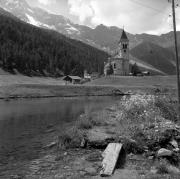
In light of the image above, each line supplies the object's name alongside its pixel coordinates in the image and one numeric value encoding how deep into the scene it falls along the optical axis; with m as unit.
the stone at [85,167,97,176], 14.35
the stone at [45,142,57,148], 20.88
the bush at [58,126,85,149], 20.16
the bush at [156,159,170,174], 13.70
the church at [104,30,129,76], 177.86
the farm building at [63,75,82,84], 156.80
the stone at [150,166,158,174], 13.84
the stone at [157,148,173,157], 15.81
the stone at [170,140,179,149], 17.39
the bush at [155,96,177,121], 27.82
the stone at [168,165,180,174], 13.66
